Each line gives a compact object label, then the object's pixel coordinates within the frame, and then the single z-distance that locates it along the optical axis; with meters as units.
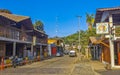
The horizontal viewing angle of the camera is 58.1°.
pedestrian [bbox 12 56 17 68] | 13.70
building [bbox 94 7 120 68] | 11.90
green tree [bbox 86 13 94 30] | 27.96
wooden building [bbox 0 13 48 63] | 17.17
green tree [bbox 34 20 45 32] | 42.50
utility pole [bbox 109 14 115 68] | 11.76
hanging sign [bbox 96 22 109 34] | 11.94
